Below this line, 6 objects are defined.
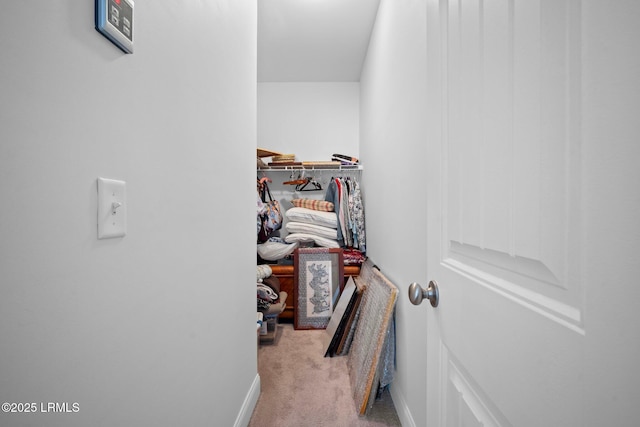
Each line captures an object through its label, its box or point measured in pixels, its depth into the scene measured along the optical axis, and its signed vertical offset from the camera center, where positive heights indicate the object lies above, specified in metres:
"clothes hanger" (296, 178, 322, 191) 3.25 +0.34
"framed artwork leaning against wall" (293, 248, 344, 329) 2.60 -0.67
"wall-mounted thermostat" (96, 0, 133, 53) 0.52 +0.39
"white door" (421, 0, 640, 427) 0.28 +0.00
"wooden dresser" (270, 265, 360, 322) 2.71 -0.63
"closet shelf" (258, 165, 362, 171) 3.05 +0.52
